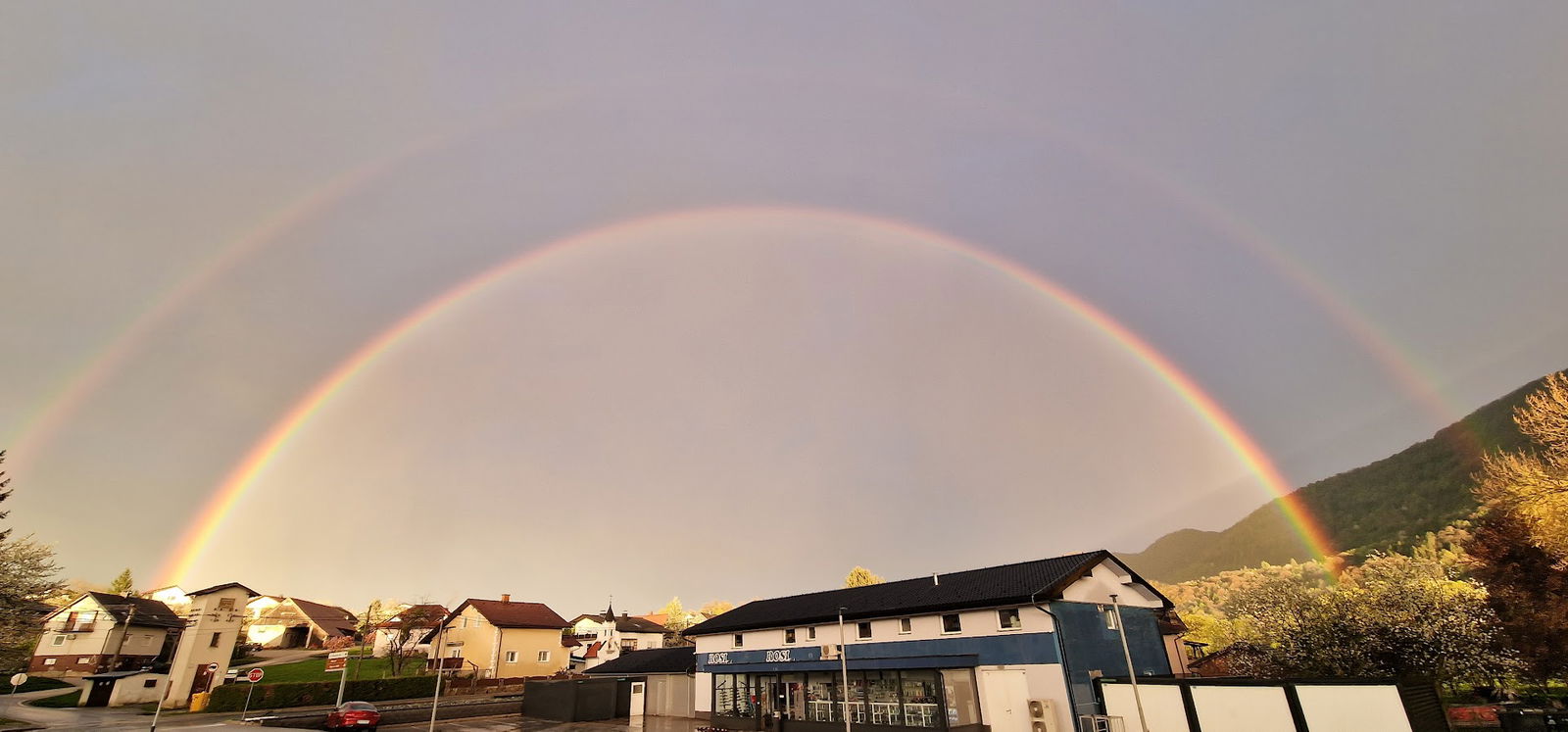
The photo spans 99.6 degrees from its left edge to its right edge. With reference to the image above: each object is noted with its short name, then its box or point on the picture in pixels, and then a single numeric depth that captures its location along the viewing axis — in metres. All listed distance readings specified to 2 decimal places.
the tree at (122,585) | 111.62
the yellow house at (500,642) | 72.44
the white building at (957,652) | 28.06
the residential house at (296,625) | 95.31
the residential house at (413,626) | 72.19
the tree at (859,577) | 101.32
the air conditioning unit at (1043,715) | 26.94
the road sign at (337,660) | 31.34
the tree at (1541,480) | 27.16
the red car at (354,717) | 36.53
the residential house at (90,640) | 65.12
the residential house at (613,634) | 109.88
